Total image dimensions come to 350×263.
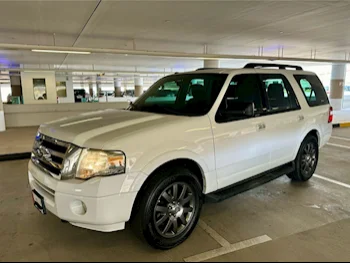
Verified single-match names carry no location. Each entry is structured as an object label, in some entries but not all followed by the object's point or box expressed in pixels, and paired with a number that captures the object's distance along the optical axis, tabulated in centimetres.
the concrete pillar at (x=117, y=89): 4193
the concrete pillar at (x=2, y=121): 1056
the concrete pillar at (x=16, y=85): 2058
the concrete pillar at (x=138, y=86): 3522
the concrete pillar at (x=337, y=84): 1817
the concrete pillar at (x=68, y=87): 2622
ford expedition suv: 221
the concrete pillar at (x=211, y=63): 1405
